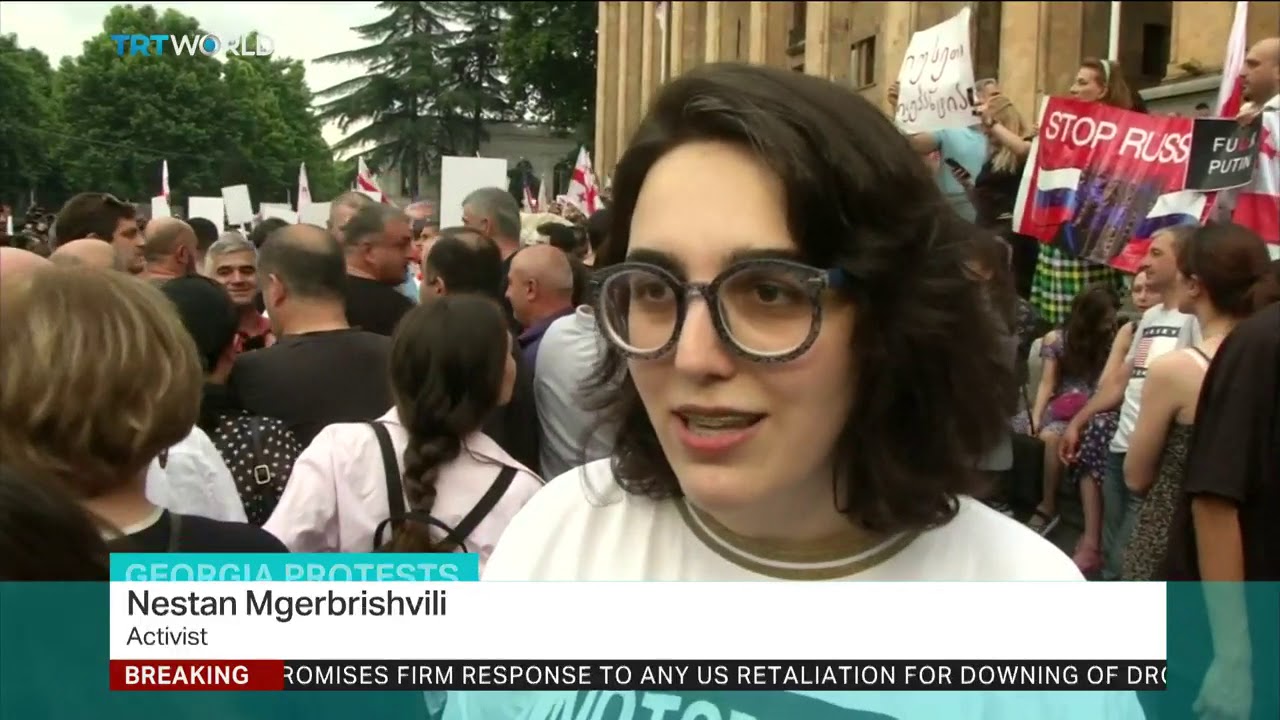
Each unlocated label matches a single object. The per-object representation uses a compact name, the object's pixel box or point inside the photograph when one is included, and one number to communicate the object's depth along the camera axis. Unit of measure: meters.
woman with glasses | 1.35
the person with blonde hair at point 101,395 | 1.95
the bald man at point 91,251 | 3.71
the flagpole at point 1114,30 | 11.36
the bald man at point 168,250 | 4.39
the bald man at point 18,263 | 2.20
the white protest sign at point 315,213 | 5.57
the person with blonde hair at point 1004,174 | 7.11
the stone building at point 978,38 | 11.05
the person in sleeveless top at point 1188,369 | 3.78
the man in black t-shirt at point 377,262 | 4.84
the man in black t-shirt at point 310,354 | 3.63
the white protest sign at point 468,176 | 5.18
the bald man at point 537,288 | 4.75
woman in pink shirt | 2.84
